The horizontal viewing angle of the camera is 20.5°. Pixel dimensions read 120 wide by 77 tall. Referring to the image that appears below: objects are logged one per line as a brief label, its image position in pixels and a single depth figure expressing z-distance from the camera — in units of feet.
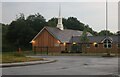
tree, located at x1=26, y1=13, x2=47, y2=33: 341.93
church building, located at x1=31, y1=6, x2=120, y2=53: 256.93
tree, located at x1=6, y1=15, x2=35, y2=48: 307.17
